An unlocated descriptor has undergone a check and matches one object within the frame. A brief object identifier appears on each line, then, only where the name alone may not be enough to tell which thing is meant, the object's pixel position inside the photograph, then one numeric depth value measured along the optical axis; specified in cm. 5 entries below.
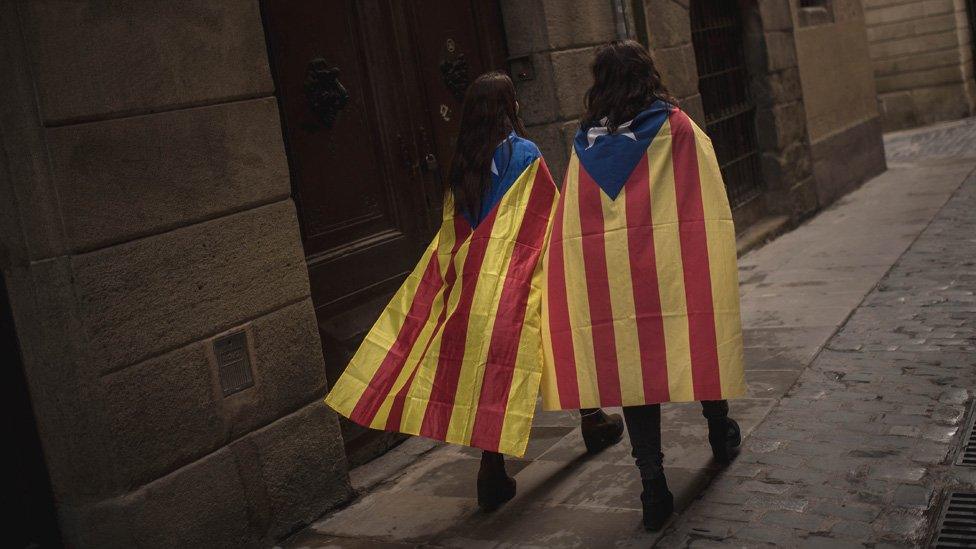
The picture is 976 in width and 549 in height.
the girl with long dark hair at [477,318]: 392
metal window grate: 964
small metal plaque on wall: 397
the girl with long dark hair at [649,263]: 369
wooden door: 483
